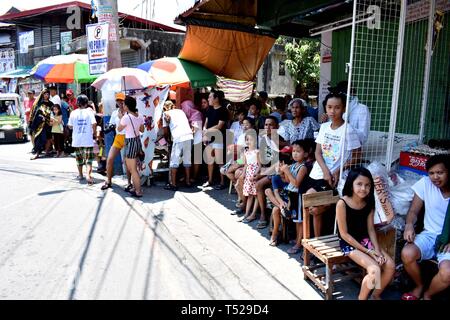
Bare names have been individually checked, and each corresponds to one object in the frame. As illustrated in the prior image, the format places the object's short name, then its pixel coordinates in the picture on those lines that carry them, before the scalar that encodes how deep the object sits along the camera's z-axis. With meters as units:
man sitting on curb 3.18
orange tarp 8.27
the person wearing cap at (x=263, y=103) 8.44
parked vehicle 13.43
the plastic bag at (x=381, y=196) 3.46
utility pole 8.11
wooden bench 3.40
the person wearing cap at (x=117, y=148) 6.99
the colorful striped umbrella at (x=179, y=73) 8.01
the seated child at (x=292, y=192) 4.41
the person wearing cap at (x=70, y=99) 11.61
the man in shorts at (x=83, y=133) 7.50
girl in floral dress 5.42
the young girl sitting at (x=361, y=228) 3.20
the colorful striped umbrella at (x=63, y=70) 10.19
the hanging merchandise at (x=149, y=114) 7.29
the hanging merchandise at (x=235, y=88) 9.27
